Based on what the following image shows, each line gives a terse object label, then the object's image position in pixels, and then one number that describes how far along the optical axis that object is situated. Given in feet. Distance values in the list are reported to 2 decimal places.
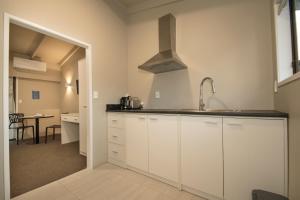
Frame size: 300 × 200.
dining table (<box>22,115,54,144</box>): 13.31
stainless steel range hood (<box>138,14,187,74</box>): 7.21
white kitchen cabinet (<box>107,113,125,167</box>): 7.73
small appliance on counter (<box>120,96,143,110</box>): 8.89
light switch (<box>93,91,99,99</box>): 7.80
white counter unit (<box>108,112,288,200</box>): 4.10
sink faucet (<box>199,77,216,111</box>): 7.15
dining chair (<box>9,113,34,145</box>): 13.58
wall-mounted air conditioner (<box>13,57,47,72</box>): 14.40
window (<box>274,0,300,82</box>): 4.39
